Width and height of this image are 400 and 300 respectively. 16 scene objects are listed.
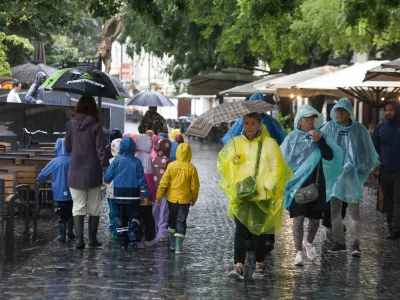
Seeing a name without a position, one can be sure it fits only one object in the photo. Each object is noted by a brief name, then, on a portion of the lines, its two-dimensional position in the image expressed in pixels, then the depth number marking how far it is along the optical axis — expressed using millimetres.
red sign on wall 75062
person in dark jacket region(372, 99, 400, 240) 13236
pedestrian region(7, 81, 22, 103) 23656
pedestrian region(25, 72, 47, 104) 22381
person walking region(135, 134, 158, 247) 12141
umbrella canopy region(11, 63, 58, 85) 30625
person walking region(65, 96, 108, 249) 11484
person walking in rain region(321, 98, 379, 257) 11805
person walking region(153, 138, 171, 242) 12359
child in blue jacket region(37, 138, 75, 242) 11914
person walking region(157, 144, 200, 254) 11484
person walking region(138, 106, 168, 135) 17359
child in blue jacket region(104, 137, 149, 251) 11508
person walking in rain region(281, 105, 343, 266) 10734
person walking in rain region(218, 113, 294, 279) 9664
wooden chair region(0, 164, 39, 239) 12453
